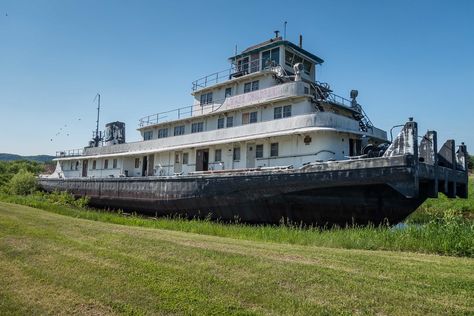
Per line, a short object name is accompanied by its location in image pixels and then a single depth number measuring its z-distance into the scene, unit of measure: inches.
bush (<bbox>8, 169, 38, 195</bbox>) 1409.9
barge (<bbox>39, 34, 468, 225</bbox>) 547.2
